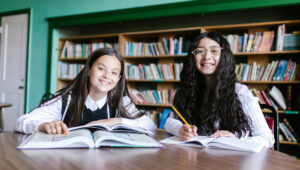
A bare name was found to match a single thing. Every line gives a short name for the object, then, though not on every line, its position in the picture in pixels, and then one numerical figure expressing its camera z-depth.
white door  4.69
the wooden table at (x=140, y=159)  0.68
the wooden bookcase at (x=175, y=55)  3.13
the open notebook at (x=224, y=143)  0.94
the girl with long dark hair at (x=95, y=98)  1.50
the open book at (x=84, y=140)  0.83
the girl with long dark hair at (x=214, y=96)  1.39
